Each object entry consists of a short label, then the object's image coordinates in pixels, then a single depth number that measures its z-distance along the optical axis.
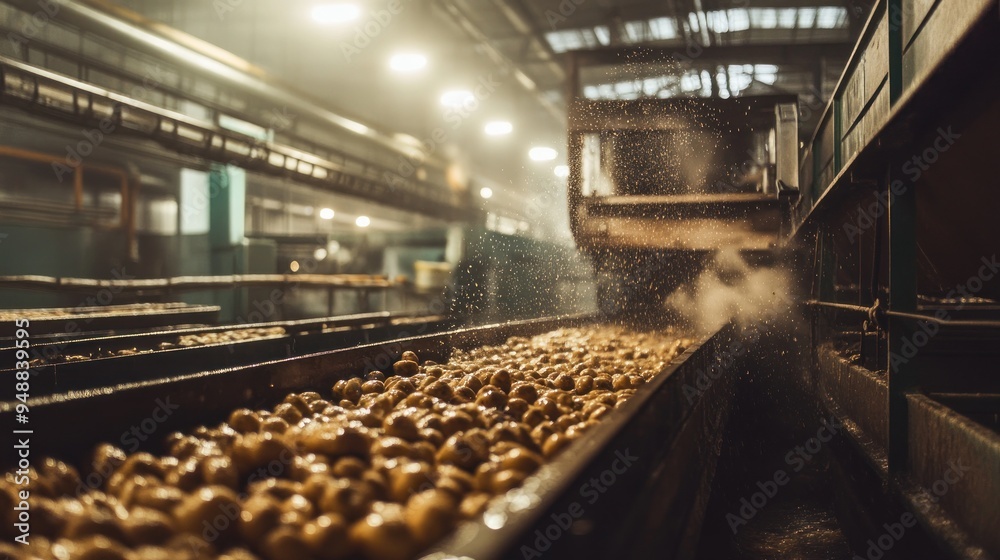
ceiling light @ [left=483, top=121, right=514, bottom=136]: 14.05
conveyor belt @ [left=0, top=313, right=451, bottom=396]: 2.87
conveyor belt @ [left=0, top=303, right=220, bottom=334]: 4.69
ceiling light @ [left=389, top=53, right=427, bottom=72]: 9.37
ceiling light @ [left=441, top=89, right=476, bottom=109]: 11.75
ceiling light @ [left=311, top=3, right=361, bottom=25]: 7.55
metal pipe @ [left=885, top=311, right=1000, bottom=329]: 1.73
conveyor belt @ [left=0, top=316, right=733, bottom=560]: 1.09
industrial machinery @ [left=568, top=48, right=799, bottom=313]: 6.27
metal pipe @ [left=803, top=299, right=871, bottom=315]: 2.86
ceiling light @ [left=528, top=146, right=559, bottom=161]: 15.25
